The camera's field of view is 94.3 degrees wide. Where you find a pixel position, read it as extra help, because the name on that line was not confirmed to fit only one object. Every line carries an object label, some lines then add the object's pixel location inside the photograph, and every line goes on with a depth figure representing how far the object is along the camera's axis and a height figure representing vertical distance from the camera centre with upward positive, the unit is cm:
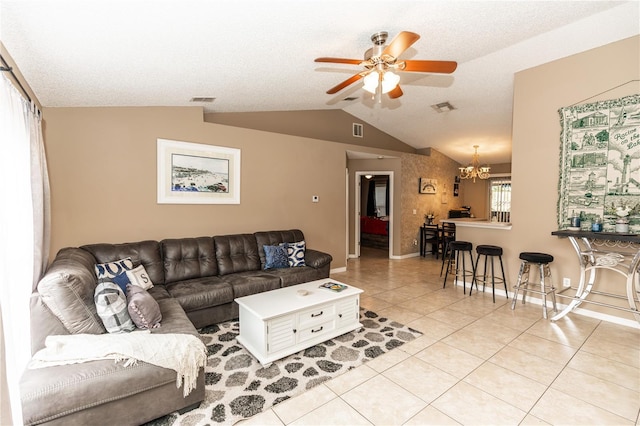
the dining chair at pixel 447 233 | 689 -69
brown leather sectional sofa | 164 -99
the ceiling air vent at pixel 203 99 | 386 +136
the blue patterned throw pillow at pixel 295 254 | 441 -77
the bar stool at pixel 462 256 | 466 -87
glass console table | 314 -62
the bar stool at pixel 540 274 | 364 -93
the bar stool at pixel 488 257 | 418 -84
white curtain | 138 -14
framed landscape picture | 397 +40
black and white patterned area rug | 203 -141
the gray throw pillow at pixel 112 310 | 217 -81
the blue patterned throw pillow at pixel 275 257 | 427 -81
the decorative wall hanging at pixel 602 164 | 329 +48
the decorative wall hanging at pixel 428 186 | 762 +48
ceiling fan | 243 +118
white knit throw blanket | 179 -95
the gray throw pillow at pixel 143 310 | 226 -85
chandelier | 700 +79
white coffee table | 263 -112
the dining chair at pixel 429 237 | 738 -86
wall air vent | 627 +156
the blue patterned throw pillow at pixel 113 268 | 298 -70
